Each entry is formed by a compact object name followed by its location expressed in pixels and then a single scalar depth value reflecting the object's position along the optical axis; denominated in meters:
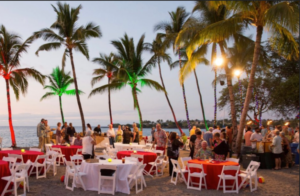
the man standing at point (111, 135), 17.81
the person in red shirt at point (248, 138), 13.08
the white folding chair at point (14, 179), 6.54
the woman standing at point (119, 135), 17.77
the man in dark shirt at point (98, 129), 20.86
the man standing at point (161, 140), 10.91
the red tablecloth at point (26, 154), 9.13
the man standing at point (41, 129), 15.12
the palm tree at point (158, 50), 21.98
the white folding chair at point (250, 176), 7.61
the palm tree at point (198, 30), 13.87
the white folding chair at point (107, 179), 7.20
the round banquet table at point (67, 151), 11.89
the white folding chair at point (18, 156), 8.77
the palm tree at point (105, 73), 27.02
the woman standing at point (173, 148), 9.43
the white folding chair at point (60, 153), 11.26
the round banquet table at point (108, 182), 7.49
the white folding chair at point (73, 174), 7.43
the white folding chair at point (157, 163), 9.58
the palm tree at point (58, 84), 30.45
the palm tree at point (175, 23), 23.20
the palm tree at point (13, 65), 18.95
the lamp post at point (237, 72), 13.21
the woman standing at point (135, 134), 16.98
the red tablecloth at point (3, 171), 6.81
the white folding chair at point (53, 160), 9.38
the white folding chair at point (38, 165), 8.68
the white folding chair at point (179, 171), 8.10
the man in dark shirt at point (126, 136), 15.65
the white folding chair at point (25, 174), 6.91
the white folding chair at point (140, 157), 9.34
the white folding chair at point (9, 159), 7.60
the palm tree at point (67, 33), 18.27
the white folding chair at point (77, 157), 8.42
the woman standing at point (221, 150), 8.55
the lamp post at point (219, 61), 12.61
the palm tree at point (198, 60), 15.34
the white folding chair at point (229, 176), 7.37
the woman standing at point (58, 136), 15.48
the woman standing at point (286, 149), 11.63
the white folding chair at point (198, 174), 7.60
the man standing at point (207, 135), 12.58
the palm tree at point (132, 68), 20.17
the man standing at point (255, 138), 12.21
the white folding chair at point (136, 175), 7.48
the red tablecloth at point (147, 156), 9.92
